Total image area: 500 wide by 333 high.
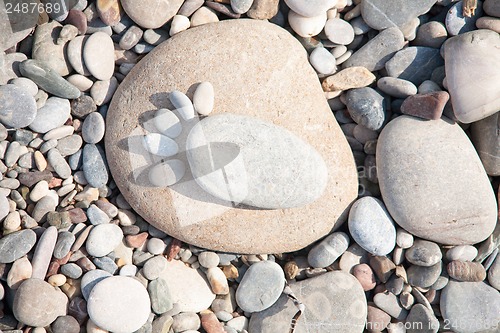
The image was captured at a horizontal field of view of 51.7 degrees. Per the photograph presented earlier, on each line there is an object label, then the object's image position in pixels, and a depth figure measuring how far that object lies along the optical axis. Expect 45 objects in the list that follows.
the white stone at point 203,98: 2.58
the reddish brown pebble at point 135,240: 2.72
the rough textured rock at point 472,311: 2.72
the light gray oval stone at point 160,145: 2.57
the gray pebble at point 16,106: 2.57
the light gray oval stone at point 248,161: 2.51
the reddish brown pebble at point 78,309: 2.57
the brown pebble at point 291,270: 2.76
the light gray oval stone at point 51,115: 2.64
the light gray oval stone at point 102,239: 2.61
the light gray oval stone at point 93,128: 2.70
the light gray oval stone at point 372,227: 2.68
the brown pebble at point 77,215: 2.65
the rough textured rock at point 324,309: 2.68
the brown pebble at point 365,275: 2.76
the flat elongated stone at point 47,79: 2.62
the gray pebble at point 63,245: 2.57
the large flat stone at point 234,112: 2.65
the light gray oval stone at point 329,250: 2.71
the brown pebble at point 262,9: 2.76
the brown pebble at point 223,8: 2.77
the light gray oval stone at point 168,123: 2.60
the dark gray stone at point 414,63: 2.79
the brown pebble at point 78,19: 2.70
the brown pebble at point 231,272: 2.77
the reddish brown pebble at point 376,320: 2.74
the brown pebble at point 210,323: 2.68
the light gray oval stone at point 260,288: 2.69
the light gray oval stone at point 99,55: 2.68
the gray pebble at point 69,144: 2.68
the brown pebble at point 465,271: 2.72
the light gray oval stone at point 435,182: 2.62
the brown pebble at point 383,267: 2.71
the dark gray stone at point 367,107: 2.72
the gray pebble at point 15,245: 2.54
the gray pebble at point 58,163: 2.64
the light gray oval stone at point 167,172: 2.58
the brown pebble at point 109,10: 2.70
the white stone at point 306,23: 2.76
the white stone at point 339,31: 2.81
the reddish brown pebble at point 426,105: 2.62
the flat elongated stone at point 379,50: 2.79
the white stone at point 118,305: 2.52
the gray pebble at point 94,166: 2.68
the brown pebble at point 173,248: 2.74
